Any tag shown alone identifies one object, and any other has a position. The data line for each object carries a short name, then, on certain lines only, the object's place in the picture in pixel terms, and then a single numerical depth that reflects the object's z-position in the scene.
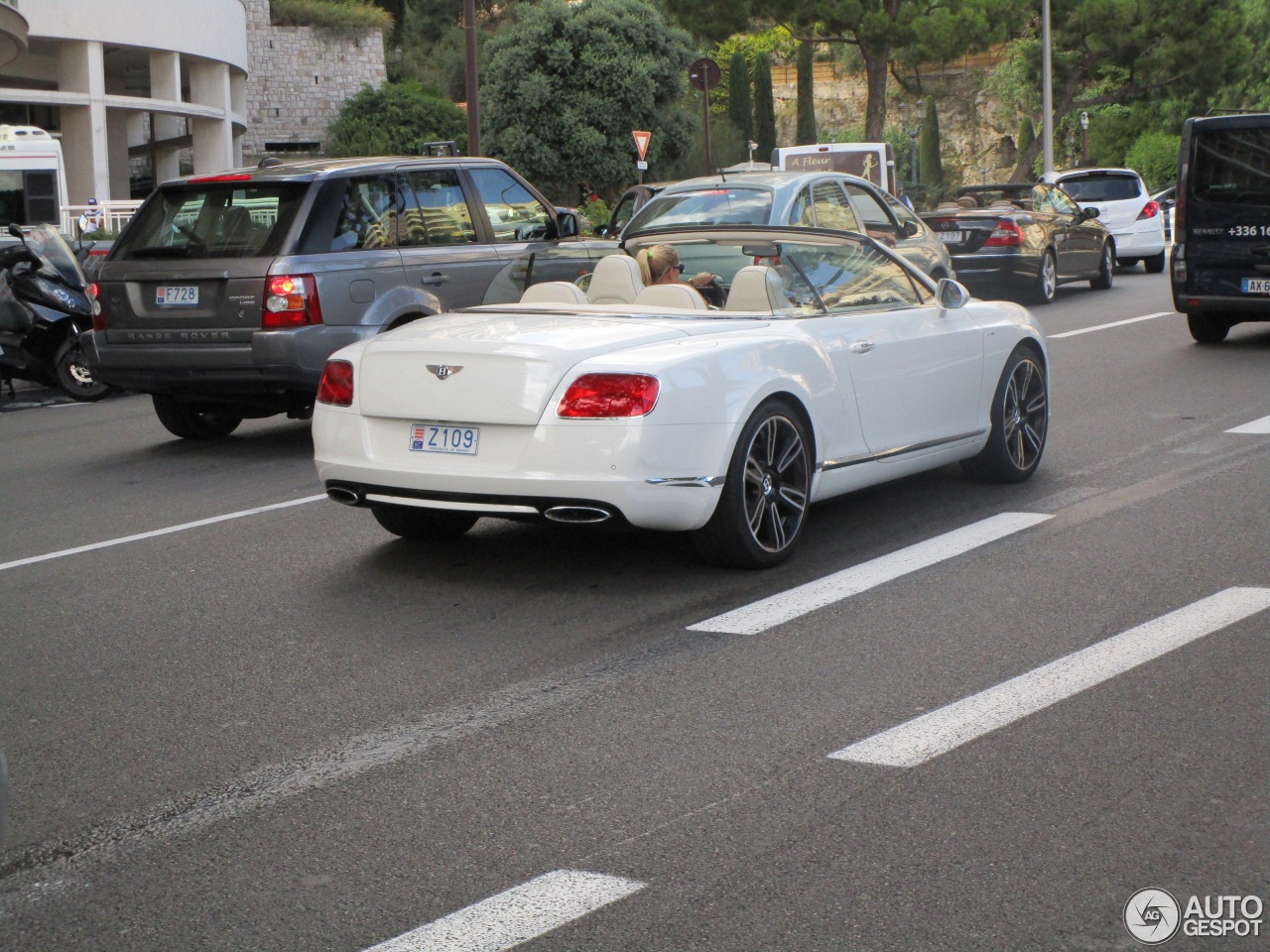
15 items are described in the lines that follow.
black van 14.53
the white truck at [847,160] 24.97
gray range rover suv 10.49
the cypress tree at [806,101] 65.75
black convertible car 20.80
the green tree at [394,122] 57.62
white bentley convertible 6.36
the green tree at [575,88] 48.50
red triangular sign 26.77
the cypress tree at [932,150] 77.12
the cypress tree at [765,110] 66.00
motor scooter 15.32
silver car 13.62
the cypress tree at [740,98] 63.31
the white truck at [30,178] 33.16
